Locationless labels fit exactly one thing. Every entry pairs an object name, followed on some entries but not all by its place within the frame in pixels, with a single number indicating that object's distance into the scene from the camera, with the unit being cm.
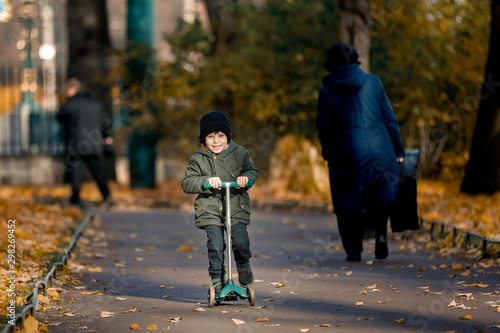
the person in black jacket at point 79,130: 3325
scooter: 1429
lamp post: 5100
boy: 1471
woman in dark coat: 1950
